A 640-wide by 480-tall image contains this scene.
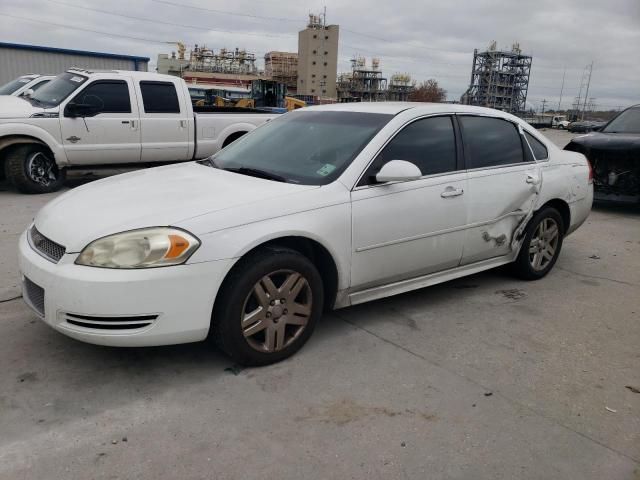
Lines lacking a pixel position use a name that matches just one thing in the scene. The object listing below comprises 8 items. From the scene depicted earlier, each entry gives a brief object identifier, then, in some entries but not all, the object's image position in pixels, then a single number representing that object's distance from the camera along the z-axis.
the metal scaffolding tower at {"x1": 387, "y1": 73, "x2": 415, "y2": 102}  110.12
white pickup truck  8.30
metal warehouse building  21.17
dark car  8.26
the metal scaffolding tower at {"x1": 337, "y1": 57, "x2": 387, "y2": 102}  118.69
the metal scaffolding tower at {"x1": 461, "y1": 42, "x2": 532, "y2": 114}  96.00
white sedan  2.84
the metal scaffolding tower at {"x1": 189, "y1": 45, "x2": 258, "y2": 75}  113.38
